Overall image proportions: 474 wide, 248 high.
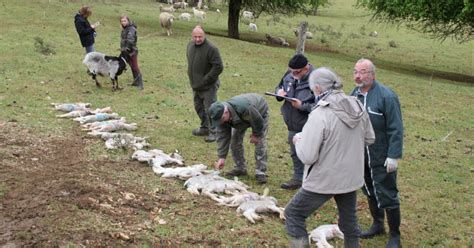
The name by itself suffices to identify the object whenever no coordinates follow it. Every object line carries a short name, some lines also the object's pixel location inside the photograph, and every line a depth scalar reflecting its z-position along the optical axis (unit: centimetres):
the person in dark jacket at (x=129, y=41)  1343
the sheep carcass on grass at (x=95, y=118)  1041
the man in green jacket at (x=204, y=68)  965
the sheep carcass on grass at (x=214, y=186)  731
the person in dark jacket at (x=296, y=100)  718
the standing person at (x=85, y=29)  1404
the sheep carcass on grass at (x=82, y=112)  1071
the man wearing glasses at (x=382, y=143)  580
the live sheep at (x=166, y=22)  2415
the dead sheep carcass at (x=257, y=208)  671
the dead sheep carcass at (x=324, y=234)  602
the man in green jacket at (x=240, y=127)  727
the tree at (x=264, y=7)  2684
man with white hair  481
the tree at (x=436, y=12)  2072
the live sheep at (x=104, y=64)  1306
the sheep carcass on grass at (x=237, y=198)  700
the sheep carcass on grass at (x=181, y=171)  780
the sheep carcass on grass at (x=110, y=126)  979
